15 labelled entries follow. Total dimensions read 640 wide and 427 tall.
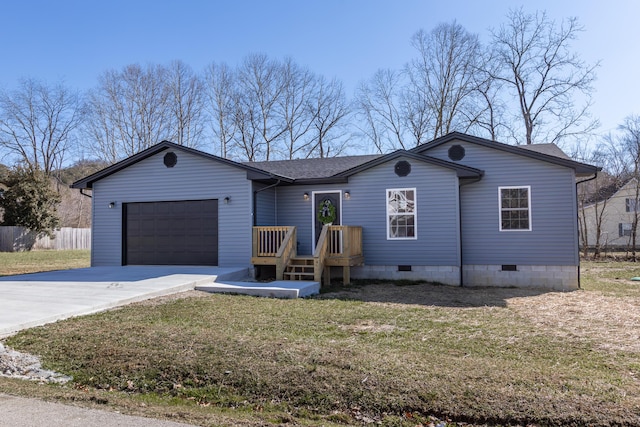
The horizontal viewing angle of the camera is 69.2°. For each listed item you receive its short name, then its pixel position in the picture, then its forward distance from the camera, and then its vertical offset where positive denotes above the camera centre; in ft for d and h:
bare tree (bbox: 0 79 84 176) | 110.83 +28.47
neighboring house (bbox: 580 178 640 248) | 92.07 +3.59
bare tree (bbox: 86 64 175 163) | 99.76 +27.75
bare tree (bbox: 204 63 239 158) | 100.17 +29.01
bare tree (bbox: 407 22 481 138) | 88.22 +31.06
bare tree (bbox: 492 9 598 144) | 81.51 +30.23
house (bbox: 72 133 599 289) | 37.93 +1.89
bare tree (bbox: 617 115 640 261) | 80.90 +16.67
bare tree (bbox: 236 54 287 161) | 99.55 +28.31
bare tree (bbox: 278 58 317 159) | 99.96 +27.71
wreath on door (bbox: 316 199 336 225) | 41.88 +2.12
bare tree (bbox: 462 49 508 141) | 88.22 +25.04
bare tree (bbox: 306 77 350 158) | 100.78 +25.82
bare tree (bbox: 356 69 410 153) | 94.94 +26.11
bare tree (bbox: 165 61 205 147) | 100.94 +29.16
